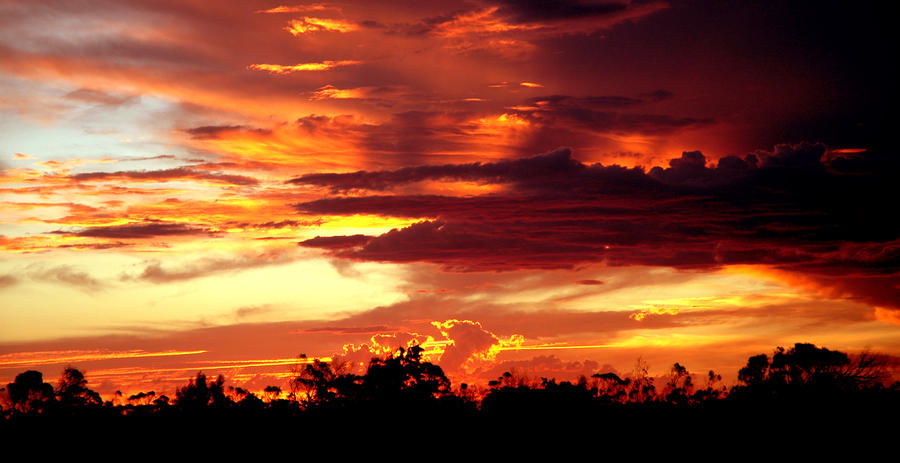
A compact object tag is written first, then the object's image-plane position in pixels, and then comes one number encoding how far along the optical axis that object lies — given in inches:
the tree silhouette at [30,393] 4318.7
